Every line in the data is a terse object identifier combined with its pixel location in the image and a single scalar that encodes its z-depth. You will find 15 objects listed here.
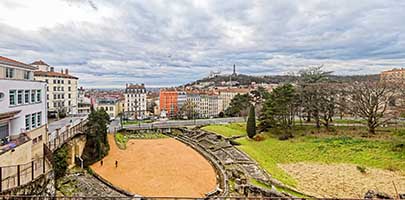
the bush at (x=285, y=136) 30.36
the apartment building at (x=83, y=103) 60.66
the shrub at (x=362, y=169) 20.30
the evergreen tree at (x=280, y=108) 31.52
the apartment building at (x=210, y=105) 87.31
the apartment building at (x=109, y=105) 67.38
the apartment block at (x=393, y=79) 29.60
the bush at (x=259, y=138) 31.09
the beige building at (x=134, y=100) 82.38
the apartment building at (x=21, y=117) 13.30
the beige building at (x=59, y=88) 44.50
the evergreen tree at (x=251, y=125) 31.55
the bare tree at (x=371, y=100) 28.19
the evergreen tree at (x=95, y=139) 25.25
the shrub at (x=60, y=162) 18.80
